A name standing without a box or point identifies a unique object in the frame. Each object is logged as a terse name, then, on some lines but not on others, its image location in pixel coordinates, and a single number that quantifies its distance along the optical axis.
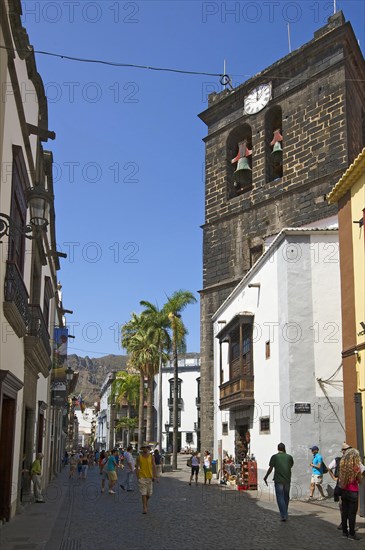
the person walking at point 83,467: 32.31
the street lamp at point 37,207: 9.19
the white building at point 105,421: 82.69
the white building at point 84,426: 142.90
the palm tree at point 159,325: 42.91
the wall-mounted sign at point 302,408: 17.36
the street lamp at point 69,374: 28.97
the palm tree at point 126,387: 67.62
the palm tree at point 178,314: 40.84
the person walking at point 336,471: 10.69
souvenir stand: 20.38
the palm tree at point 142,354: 46.32
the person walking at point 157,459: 29.22
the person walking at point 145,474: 14.15
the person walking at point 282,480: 12.38
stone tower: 25.20
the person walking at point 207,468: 23.72
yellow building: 13.69
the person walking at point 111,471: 20.64
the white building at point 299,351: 17.25
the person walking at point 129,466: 21.81
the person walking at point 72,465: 32.53
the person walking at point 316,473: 16.28
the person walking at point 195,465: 24.00
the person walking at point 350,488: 10.30
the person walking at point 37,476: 15.66
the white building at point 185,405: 68.44
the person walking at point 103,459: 32.75
